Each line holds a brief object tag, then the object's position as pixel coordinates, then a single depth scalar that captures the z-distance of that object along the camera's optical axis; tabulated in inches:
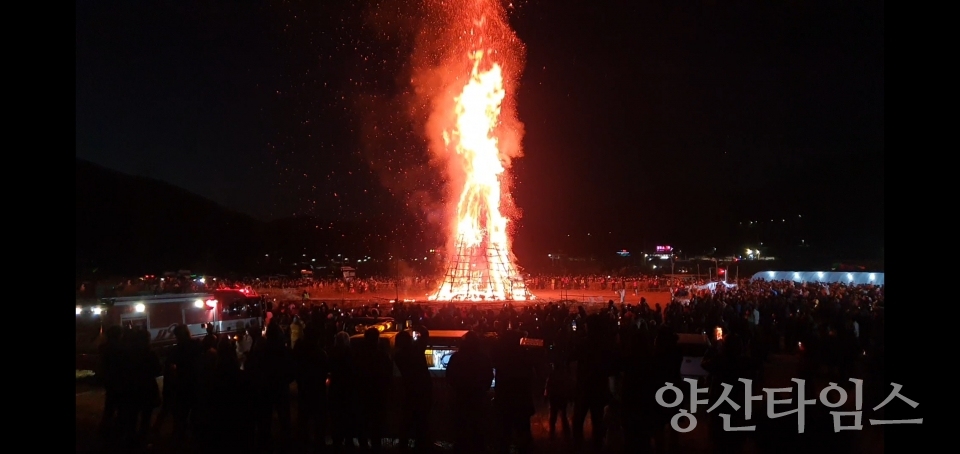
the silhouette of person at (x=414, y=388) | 288.8
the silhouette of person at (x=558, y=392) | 327.9
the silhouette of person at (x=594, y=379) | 298.0
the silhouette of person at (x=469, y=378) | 278.2
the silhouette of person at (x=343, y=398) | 292.7
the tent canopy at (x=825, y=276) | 1444.4
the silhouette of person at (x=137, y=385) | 304.0
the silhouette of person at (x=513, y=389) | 288.0
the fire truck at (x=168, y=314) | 609.9
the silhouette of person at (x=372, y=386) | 290.5
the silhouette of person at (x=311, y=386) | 310.3
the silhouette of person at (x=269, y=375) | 290.0
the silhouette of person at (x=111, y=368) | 306.7
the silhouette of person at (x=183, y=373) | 309.4
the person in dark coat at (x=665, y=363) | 280.3
